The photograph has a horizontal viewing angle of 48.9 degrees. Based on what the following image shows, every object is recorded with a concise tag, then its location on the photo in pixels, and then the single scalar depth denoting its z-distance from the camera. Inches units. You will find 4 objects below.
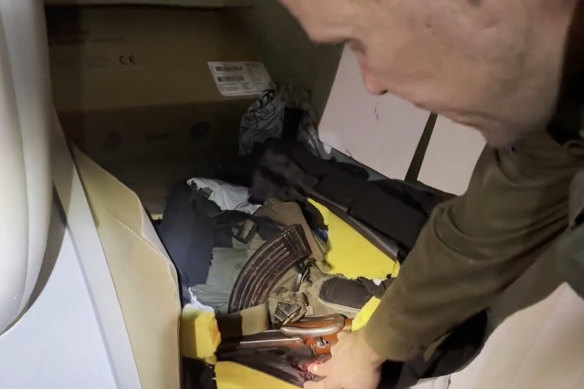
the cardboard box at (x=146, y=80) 39.6
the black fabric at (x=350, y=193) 40.4
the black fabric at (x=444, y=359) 33.0
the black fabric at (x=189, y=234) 40.9
